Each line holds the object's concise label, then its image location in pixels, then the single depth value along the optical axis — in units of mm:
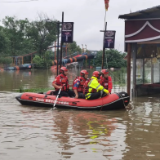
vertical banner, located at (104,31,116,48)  19750
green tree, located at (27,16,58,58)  81062
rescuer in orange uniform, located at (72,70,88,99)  13875
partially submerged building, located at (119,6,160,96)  16141
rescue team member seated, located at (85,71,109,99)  13441
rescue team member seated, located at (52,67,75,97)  14508
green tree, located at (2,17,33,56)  82125
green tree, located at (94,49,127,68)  63966
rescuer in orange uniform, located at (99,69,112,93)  14048
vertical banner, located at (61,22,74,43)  19109
